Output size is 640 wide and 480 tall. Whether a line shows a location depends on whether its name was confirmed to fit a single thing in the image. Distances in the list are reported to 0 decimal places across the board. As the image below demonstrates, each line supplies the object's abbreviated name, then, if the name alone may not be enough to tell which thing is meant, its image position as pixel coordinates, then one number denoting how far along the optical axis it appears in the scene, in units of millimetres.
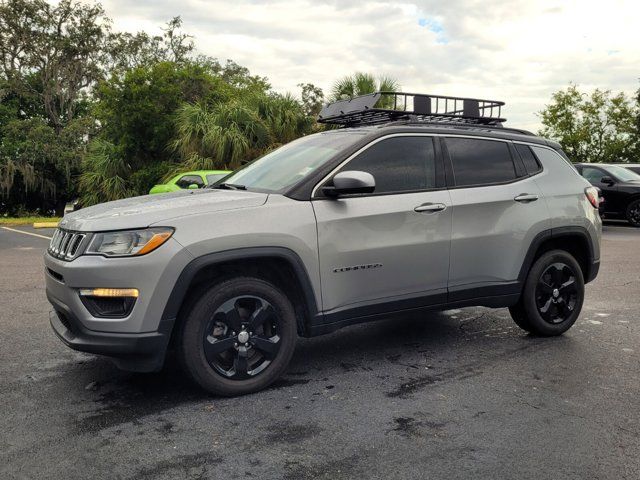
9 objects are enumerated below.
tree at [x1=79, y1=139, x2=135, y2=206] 21347
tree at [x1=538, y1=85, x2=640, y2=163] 35312
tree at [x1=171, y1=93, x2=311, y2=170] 19281
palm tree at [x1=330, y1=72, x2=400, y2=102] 19688
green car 12461
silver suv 3656
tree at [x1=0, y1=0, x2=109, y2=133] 33781
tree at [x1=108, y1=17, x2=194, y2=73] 37688
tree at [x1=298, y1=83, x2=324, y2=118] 28234
